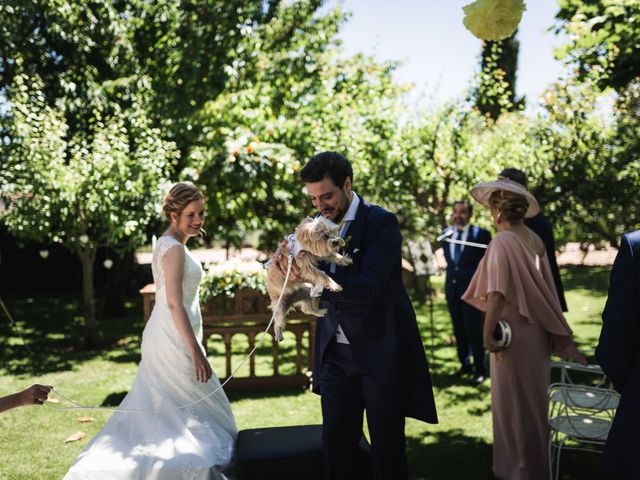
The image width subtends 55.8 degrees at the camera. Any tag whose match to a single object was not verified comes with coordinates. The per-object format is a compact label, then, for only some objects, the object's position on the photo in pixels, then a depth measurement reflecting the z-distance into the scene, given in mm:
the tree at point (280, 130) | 9742
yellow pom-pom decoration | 1947
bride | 3982
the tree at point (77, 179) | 8344
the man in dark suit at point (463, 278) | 7273
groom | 2984
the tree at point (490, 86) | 9422
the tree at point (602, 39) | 6840
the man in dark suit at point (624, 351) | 2467
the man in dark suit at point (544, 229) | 5062
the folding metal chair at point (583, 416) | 3855
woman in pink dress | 4262
